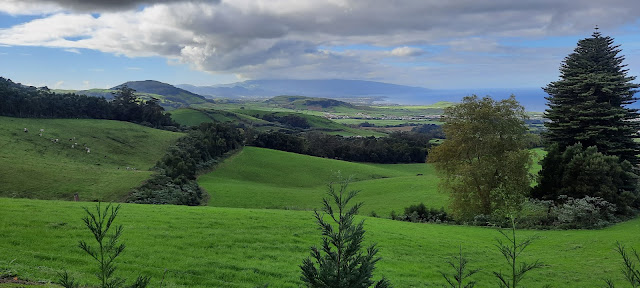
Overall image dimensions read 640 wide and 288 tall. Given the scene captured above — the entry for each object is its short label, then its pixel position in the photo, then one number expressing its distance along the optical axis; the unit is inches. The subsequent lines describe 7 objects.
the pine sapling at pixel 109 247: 210.8
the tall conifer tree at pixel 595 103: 1766.7
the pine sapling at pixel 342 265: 222.5
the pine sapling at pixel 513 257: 215.2
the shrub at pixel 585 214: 1274.6
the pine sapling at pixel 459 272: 235.7
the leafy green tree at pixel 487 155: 1359.5
